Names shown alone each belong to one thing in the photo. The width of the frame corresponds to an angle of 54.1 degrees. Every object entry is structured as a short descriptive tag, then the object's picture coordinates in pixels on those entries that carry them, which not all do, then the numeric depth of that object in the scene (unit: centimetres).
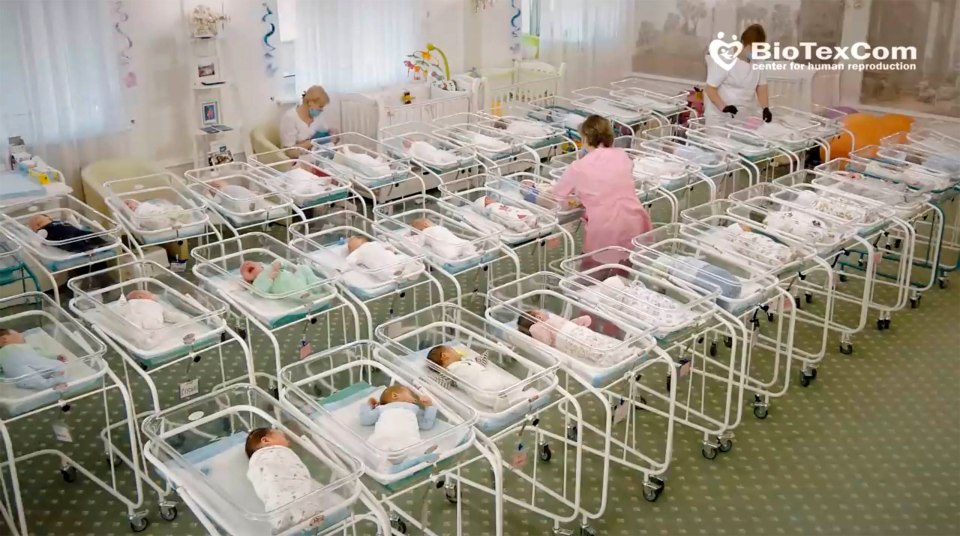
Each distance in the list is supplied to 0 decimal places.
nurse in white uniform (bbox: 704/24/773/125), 686
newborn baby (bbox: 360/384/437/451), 294
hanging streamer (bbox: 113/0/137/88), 599
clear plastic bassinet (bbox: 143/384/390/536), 265
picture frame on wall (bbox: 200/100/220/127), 645
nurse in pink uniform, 500
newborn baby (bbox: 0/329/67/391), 337
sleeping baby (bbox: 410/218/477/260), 448
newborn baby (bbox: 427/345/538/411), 320
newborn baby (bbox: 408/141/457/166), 579
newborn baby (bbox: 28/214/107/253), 461
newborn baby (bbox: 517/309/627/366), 352
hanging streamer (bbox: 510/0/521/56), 857
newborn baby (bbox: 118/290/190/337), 375
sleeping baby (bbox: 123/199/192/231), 483
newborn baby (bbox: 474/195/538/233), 480
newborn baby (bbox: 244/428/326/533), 265
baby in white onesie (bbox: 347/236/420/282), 426
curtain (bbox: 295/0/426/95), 696
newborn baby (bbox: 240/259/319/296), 407
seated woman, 655
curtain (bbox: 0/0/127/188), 554
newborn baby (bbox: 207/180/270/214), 503
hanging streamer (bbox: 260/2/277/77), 679
